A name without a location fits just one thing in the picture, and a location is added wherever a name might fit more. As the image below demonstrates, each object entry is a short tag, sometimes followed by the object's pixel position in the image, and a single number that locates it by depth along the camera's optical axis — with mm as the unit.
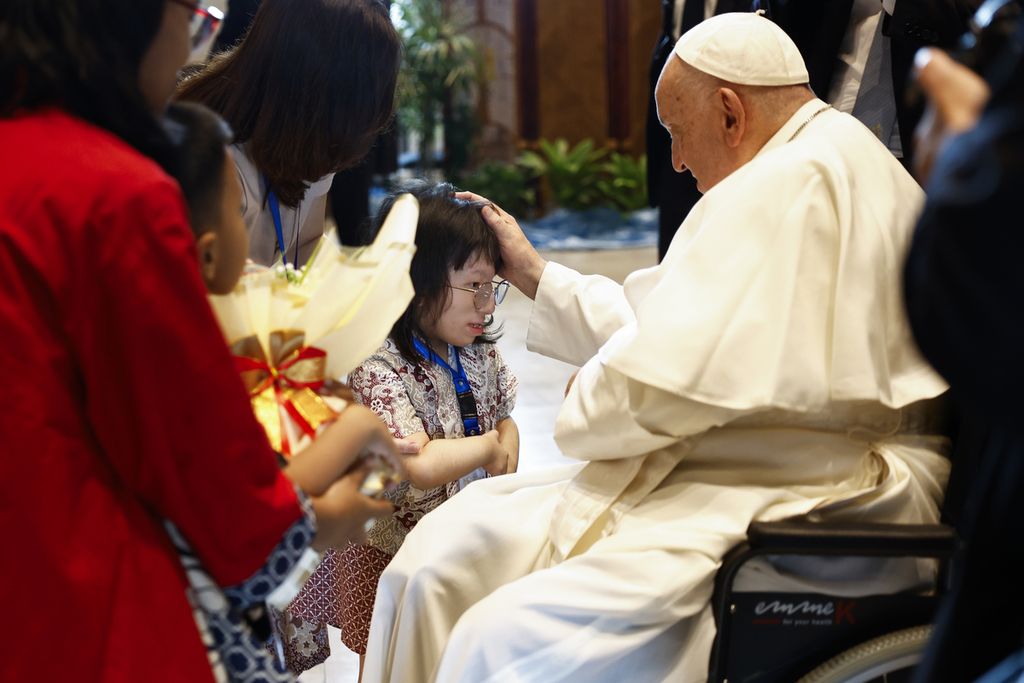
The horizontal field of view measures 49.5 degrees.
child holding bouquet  1299
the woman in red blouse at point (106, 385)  1156
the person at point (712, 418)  1879
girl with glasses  2418
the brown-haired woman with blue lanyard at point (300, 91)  2369
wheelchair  1790
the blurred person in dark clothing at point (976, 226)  1016
